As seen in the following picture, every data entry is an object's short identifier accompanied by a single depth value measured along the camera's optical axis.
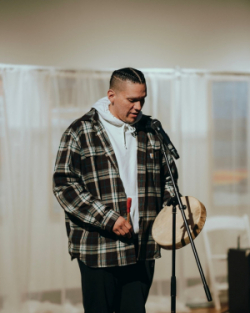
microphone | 3.41
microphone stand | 3.13
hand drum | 3.31
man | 3.30
